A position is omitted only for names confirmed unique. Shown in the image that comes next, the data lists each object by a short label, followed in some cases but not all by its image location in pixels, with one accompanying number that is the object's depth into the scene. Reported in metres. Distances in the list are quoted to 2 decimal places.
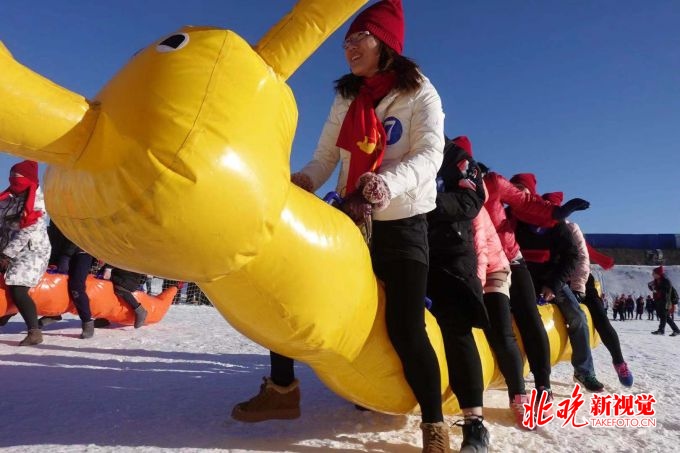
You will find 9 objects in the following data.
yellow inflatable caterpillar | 1.20
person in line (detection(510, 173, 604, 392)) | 3.72
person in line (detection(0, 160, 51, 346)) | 4.26
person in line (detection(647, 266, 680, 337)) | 11.74
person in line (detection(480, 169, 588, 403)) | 3.03
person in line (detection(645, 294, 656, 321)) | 22.34
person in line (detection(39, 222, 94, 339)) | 4.87
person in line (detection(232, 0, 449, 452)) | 1.96
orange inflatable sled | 4.77
